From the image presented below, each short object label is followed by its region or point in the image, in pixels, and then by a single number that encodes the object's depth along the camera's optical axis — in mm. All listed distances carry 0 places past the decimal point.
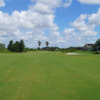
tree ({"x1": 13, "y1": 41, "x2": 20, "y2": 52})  64057
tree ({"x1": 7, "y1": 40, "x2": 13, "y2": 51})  69368
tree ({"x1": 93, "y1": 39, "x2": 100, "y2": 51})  43529
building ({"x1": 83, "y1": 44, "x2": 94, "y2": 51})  57689
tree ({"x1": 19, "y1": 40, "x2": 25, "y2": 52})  63836
